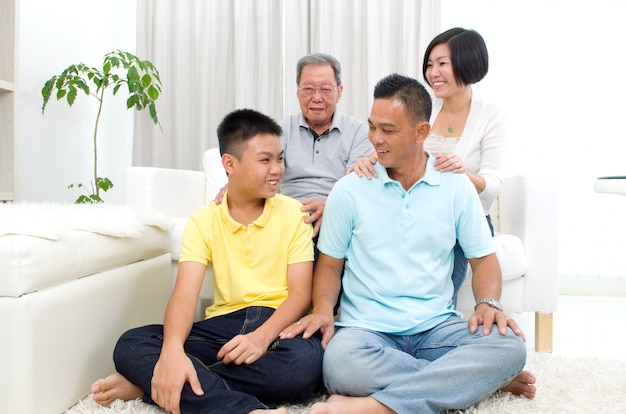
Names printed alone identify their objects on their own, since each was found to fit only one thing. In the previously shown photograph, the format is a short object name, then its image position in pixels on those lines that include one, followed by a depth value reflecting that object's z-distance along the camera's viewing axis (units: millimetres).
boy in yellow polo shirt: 1216
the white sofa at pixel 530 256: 1900
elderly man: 1894
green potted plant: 2867
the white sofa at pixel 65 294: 1122
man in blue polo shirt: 1244
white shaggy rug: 1290
